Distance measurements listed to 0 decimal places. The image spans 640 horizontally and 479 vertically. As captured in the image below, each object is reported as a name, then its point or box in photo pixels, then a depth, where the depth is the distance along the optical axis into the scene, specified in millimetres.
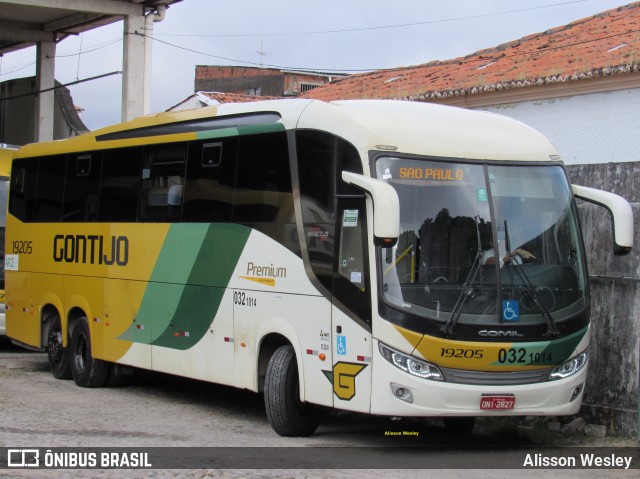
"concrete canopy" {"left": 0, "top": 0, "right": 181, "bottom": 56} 27594
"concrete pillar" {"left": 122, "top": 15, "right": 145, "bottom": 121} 27750
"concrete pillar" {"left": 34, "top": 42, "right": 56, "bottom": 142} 34281
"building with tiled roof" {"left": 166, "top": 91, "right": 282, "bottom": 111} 37219
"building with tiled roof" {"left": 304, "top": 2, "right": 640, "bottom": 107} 19781
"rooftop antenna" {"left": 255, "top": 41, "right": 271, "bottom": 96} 57656
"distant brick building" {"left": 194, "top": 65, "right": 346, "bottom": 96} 57562
